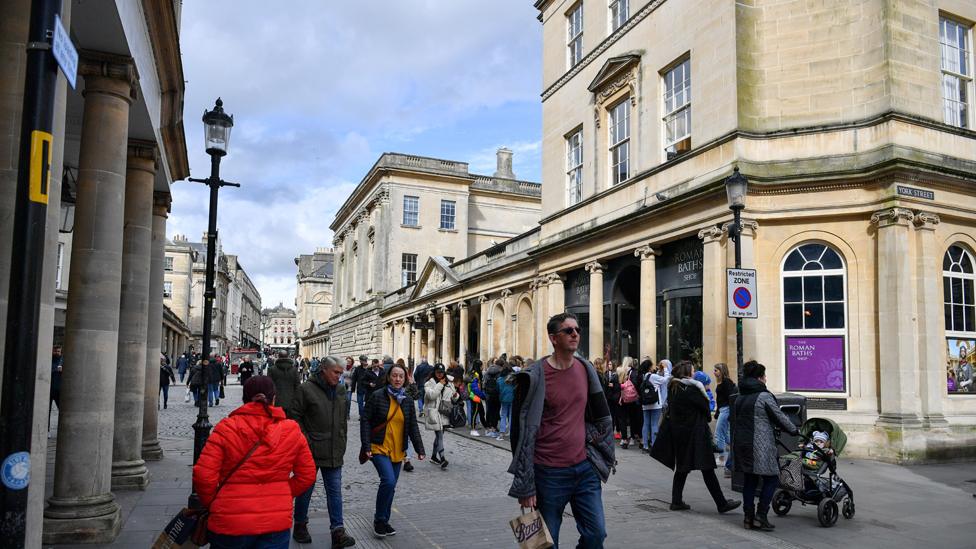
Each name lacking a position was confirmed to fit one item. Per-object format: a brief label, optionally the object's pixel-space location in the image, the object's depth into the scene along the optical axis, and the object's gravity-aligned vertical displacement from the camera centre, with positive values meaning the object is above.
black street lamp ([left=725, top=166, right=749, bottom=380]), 12.43 +2.53
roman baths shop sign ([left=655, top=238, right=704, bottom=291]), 18.08 +2.12
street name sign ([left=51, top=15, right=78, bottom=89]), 3.46 +1.36
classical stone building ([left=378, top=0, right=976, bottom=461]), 15.02 +3.27
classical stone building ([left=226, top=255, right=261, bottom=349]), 135.50 +8.03
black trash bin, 10.14 -0.70
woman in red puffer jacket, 4.34 -0.73
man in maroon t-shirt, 5.34 -0.63
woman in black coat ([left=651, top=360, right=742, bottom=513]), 9.20 -1.06
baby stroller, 8.58 -1.51
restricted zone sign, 12.09 +0.95
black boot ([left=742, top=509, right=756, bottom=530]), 8.43 -1.82
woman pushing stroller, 8.34 -0.92
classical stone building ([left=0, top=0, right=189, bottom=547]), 5.35 +1.11
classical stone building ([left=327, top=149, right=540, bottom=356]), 56.69 +10.07
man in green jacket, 7.44 -0.78
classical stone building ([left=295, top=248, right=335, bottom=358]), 108.88 +8.18
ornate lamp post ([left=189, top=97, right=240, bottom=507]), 10.54 +2.70
